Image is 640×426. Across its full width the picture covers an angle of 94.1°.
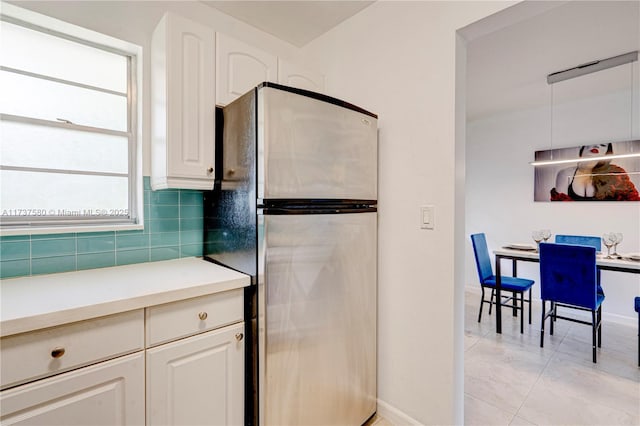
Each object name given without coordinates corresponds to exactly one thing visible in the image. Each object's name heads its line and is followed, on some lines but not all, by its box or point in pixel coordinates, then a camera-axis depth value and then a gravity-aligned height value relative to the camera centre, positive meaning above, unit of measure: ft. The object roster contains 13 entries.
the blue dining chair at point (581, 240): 10.44 -1.06
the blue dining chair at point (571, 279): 7.97 -1.90
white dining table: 8.02 -1.48
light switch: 5.03 -0.11
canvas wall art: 10.16 +1.32
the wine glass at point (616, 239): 9.08 -0.87
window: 4.65 +1.40
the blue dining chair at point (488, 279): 9.93 -2.41
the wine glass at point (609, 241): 9.13 -0.94
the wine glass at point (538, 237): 10.35 -0.91
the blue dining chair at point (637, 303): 7.73 -2.42
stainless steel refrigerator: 4.17 -0.49
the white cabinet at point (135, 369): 2.98 -1.84
